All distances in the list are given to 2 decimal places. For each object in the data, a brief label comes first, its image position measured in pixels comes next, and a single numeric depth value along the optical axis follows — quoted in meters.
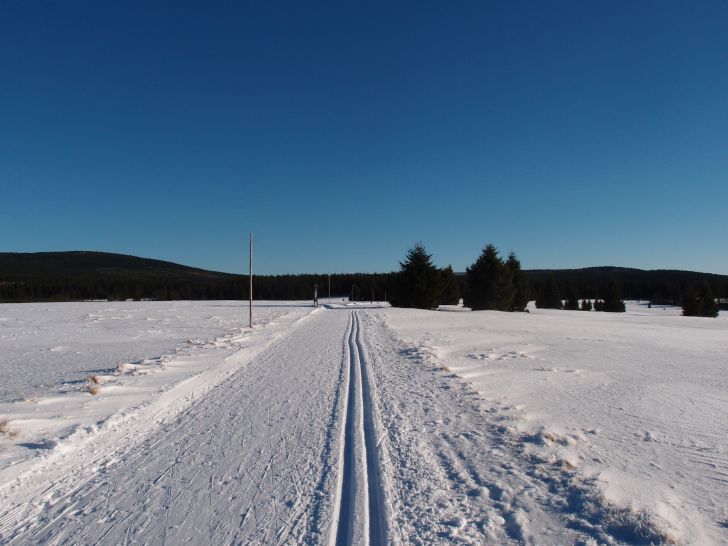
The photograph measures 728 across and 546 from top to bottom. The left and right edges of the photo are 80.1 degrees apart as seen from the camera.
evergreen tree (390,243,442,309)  43.62
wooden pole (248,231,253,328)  25.92
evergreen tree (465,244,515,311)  41.59
